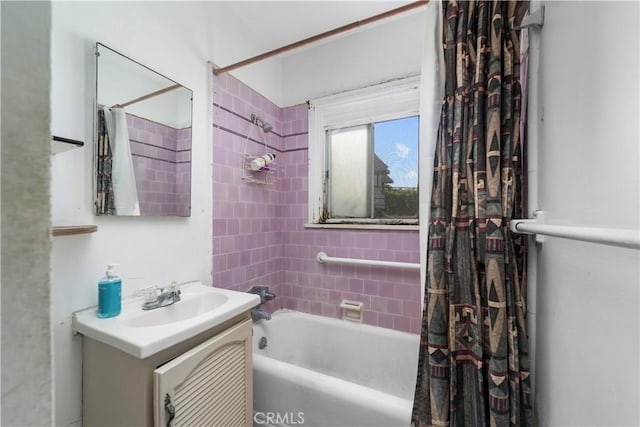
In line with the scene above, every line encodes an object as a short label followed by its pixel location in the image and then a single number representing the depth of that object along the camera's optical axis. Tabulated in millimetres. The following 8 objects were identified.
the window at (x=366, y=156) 1847
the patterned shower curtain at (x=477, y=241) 862
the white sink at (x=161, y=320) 829
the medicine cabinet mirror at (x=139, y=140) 1085
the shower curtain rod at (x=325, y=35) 1118
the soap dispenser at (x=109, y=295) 993
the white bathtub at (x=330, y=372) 1088
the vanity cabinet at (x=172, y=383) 829
